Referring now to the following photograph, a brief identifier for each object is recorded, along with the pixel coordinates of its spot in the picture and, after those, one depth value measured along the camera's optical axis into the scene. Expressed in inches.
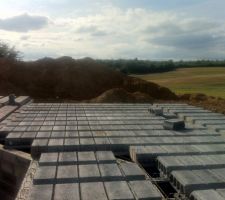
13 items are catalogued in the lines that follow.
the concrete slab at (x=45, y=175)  136.9
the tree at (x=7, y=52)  967.5
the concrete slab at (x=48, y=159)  159.3
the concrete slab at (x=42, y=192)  123.2
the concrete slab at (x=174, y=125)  242.6
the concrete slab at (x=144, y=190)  125.0
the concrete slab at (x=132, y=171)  144.3
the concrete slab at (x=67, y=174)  138.8
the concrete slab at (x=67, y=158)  162.2
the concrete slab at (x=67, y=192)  123.1
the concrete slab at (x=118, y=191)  123.6
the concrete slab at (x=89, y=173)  140.5
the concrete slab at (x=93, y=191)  123.4
